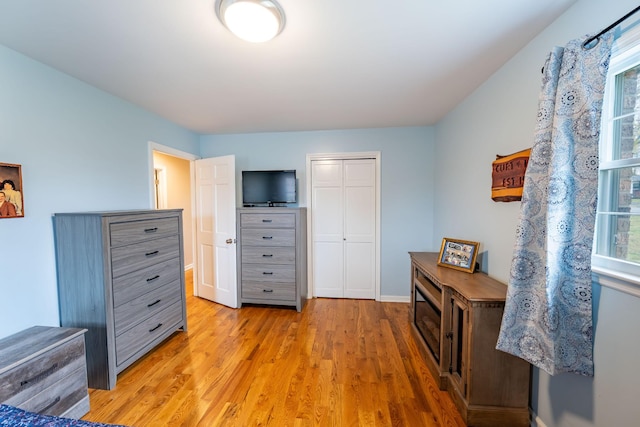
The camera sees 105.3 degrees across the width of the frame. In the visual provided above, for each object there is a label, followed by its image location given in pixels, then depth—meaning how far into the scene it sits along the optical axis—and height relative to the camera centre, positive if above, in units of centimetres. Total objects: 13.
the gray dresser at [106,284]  174 -60
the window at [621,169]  103 +15
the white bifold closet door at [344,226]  336 -32
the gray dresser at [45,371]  127 -95
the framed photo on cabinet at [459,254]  196 -44
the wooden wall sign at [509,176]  152 +18
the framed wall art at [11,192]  149 +8
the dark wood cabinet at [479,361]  146 -99
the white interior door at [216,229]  310 -33
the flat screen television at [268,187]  329 +22
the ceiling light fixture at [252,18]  116 +93
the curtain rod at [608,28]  92 +71
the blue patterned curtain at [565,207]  107 -2
